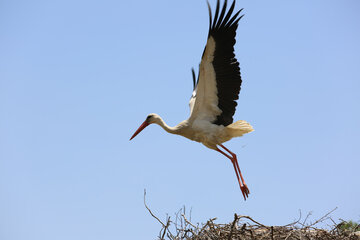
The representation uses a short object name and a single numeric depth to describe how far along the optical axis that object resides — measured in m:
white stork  13.05
